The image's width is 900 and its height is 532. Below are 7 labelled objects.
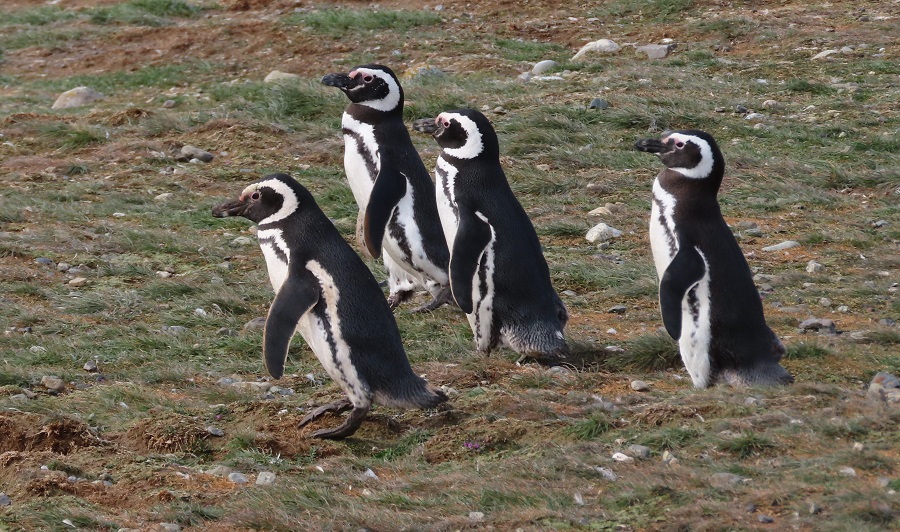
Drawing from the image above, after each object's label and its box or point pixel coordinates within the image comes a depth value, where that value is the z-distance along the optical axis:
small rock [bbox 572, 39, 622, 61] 23.67
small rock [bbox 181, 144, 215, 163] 18.80
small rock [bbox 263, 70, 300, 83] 23.14
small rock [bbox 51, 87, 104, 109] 23.66
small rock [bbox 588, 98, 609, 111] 19.47
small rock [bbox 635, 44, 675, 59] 23.11
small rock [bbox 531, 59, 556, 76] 22.59
